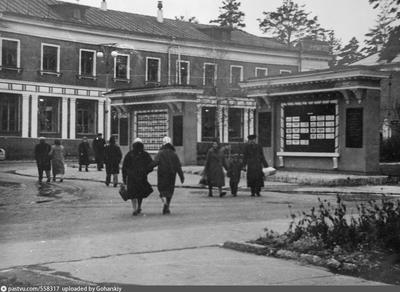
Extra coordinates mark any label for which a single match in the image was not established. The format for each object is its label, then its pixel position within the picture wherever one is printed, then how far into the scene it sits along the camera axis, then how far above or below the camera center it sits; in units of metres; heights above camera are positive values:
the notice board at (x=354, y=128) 22.83 +0.37
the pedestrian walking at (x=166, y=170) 14.38 -0.73
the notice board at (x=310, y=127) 23.84 +0.41
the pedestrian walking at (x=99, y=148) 29.59 -0.55
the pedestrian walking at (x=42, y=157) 24.25 -0.80
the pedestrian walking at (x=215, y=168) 18.67 -0.86
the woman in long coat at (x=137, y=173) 14.16 -0.78
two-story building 29.78 +3.20
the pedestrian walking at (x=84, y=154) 29.36 -0.83
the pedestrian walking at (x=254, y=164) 18.77 -0.74
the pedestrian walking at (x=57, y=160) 24.31 -0.90
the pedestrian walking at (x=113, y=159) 22.03 -0.76
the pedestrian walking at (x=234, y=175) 18.84 -1.05
